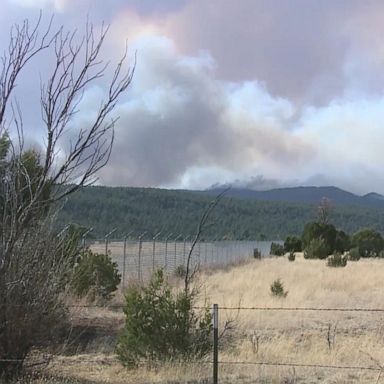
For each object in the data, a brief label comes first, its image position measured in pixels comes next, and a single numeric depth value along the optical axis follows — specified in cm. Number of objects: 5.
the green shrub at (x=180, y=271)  2722
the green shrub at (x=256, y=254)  5010
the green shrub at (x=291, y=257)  4484
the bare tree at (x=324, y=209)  7305
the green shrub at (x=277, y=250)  5956
